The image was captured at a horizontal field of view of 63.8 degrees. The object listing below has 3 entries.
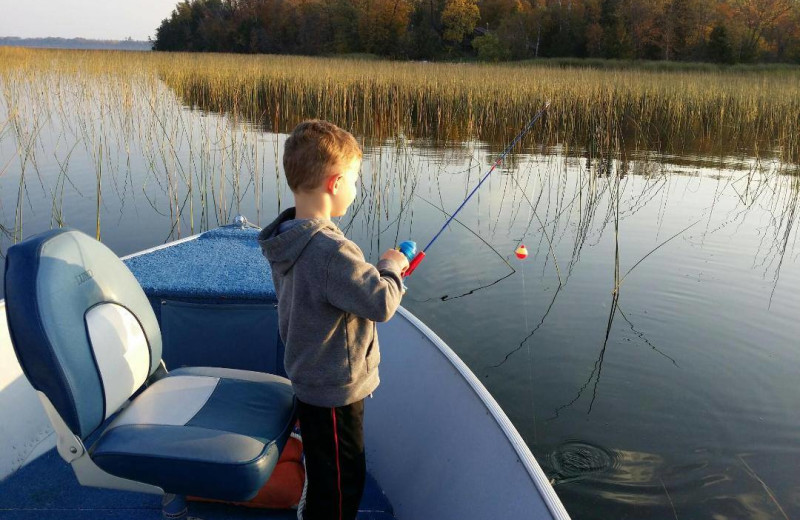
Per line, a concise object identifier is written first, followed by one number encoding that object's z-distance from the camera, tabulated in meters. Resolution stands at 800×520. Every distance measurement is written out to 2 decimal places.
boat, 1.44
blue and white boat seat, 1.34
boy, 1.27
